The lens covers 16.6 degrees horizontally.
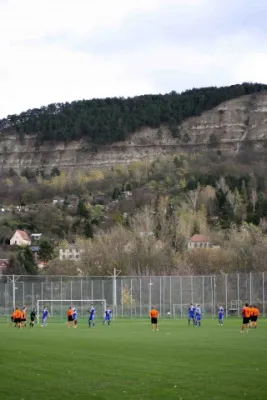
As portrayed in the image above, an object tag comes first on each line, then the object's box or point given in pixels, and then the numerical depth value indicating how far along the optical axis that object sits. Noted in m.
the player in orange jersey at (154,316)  52.44
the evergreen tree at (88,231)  161.62
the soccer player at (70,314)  57.42
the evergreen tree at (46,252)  141.25
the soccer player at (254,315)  51.34
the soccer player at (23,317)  57.46
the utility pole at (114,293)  76.38
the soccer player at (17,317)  56.66
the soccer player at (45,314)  61.11
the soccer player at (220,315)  58.87
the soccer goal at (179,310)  78.31
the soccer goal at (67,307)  77.41
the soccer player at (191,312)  59.05
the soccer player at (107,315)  61.92
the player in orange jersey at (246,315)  47.75
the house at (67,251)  152.93
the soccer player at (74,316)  57.92
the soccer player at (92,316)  58.16
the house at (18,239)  188.07
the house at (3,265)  126.97
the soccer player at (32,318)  58.97
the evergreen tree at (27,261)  117.96
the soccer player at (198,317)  57.47
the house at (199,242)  127.98
